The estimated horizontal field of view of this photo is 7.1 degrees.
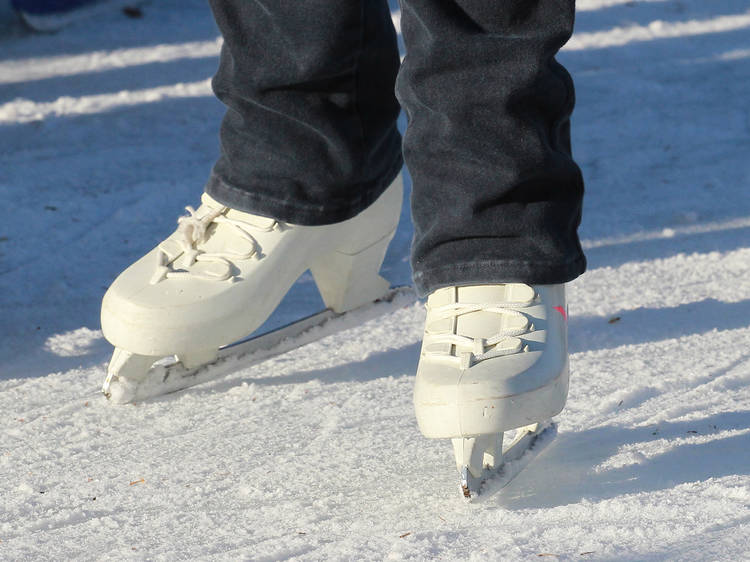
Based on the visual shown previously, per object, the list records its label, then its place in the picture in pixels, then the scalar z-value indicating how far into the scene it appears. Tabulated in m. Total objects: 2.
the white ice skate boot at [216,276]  4.59
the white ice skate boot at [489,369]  4.45
